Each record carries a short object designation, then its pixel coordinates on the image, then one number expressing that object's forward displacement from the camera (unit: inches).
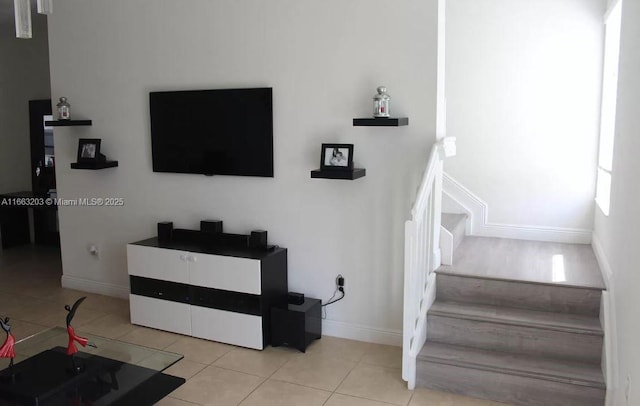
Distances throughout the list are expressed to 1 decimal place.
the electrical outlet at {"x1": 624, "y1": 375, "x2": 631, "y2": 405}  96.6
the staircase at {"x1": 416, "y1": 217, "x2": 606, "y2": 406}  117.8
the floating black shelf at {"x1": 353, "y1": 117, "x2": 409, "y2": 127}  134.1
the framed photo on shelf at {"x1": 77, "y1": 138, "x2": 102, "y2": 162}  181.0
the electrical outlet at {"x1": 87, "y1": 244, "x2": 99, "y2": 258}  193.6
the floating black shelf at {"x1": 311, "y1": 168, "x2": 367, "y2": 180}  139.9
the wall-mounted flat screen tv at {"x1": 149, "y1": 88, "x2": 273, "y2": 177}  157.2
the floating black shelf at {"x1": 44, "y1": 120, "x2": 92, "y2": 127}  182.9
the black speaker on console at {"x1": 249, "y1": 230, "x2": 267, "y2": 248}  157.6
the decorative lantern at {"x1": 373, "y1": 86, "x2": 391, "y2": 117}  137.0
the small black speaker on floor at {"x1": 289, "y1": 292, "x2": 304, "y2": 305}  151.9
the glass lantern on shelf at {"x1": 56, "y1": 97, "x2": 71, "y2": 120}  185.6
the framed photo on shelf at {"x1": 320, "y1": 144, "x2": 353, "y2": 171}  143.8
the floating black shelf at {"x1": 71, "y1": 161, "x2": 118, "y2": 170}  176.6
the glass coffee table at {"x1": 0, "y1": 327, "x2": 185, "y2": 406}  100.0
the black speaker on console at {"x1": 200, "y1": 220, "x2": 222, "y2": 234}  165.5
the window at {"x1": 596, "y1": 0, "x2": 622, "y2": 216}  156.6
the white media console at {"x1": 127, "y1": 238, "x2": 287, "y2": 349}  147.5
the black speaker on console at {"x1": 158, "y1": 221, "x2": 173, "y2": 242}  171.3
